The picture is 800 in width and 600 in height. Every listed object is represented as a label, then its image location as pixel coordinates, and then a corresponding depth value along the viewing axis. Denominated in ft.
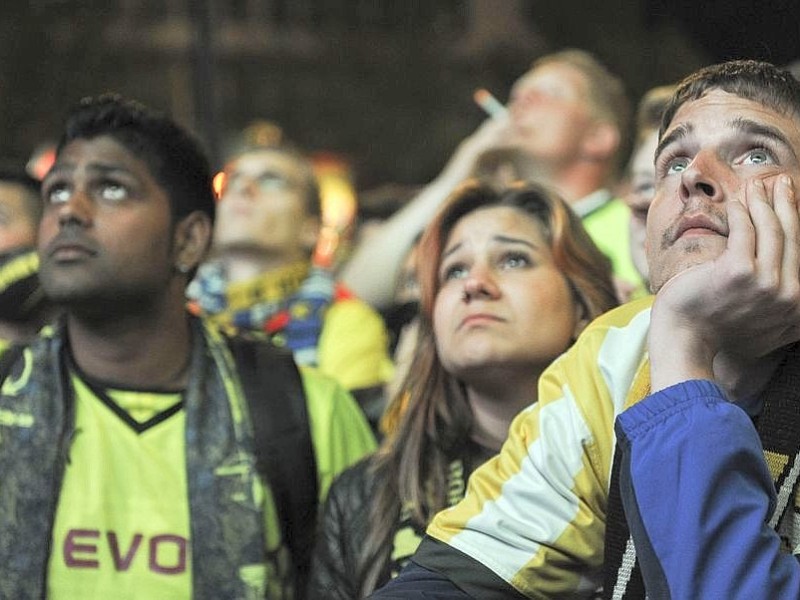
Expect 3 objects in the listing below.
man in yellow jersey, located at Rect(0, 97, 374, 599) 12.33
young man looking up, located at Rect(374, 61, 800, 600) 7.22
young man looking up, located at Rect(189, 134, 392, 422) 17.42
